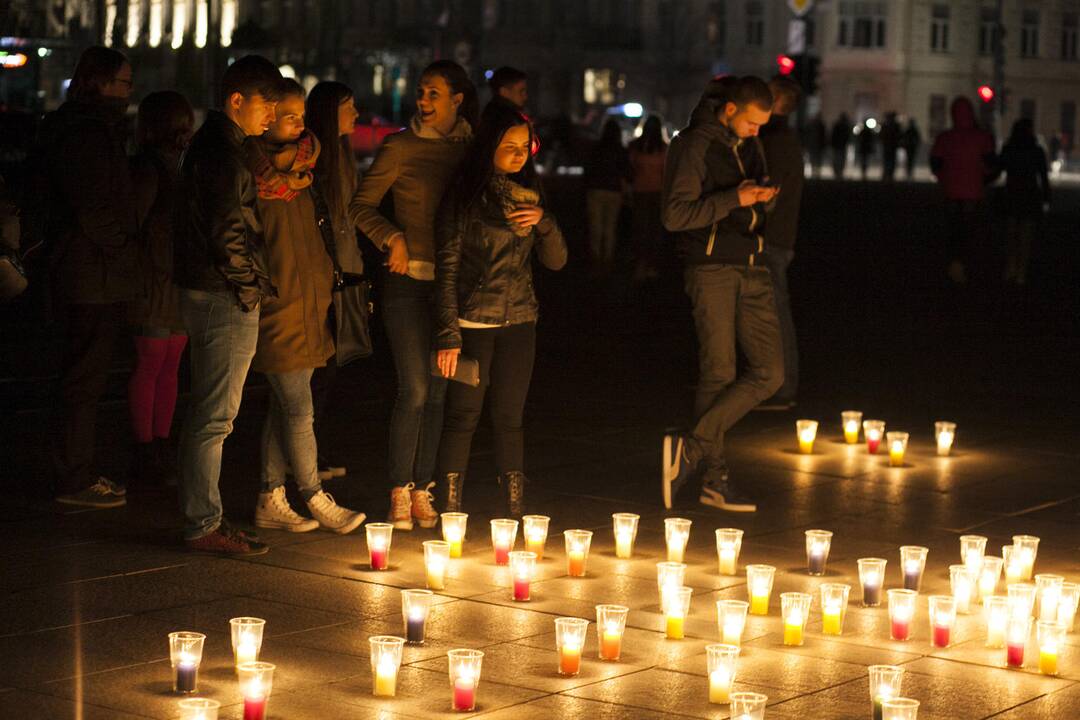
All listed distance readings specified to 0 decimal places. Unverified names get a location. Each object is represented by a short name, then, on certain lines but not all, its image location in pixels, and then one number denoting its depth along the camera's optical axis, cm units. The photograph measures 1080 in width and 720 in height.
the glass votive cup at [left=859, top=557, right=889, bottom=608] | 741
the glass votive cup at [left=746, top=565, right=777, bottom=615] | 717
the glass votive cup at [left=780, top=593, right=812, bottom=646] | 675
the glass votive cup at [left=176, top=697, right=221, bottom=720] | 518
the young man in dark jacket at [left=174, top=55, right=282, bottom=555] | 779
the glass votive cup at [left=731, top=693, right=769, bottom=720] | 532
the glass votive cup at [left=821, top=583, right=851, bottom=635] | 687
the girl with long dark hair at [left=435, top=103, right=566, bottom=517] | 841
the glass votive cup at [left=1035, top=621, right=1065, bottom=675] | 644
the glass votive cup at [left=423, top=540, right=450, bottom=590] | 750
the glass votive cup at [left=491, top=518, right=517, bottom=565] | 795
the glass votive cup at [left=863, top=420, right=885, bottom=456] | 1108
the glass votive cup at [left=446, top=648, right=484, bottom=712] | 583
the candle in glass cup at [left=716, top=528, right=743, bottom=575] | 794
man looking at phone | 920
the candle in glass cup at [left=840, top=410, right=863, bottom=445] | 1138
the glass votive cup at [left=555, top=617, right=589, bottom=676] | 627
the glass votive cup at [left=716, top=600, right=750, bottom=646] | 654
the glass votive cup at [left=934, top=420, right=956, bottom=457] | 1109
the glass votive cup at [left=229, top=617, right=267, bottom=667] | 615
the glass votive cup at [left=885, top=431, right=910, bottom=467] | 1078
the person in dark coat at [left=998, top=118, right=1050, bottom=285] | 2300
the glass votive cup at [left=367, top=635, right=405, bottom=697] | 597
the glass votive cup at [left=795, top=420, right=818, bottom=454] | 1108
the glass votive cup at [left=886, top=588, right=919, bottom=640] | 688
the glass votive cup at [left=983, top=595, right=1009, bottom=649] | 676
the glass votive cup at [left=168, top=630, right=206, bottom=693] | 599
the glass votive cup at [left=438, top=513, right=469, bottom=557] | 807
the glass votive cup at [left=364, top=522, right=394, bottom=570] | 784
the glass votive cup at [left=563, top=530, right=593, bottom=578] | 784
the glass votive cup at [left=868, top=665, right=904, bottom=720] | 564
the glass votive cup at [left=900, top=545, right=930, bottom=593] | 761
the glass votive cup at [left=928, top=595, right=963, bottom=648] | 678
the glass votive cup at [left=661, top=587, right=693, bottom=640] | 684
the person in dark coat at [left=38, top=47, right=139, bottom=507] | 879
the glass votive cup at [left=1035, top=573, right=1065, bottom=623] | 688
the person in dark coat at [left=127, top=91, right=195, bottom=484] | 921
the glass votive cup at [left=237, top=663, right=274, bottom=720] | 558
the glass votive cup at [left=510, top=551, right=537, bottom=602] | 737
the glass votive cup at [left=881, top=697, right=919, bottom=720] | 521
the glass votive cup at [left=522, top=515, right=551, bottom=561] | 801
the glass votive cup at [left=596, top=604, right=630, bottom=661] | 649
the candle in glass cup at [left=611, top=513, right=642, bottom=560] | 823
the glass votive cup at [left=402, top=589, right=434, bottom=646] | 666
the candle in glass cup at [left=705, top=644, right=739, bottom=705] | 596
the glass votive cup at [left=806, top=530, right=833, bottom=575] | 795
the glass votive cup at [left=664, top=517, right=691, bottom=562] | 796
